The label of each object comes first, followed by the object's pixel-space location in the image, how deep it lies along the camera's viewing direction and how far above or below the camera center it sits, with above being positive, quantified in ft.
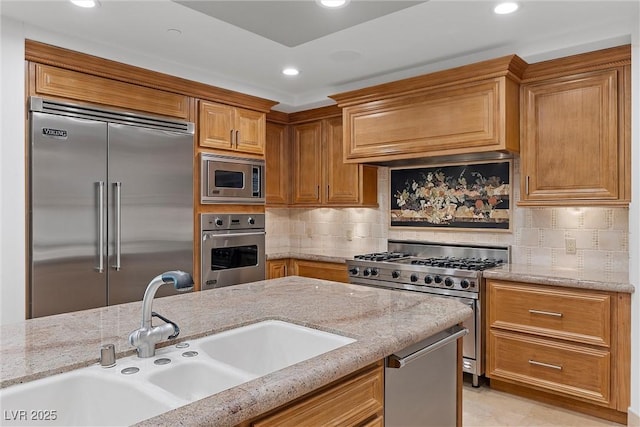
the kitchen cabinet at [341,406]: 3.88 -1.85
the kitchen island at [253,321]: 3.59 -1.40
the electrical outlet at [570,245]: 11.32 -0.85
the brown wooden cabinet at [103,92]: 9.91 +2.97
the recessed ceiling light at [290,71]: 12.91 +4.16
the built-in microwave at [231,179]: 12.85 +1.02
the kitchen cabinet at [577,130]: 9.95 +1.92
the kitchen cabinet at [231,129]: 12.96 +2.58
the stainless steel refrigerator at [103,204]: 9.73 +0.21
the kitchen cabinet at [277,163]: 16.34 +1.86
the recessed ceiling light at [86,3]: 8.63 +4.11
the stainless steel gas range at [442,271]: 10.98 -1.59
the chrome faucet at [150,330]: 4.40 -1.21
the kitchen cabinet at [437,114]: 10.85 +2.65
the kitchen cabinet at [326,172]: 15.05 +1.44
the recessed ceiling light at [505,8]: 8.73 +4.08
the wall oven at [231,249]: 12.82 -1.11
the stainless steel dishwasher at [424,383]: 5.16 -2.19
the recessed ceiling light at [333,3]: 7.84 +3.71
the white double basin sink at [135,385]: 3.73 -1.58
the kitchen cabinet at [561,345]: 9.27 -2.97
